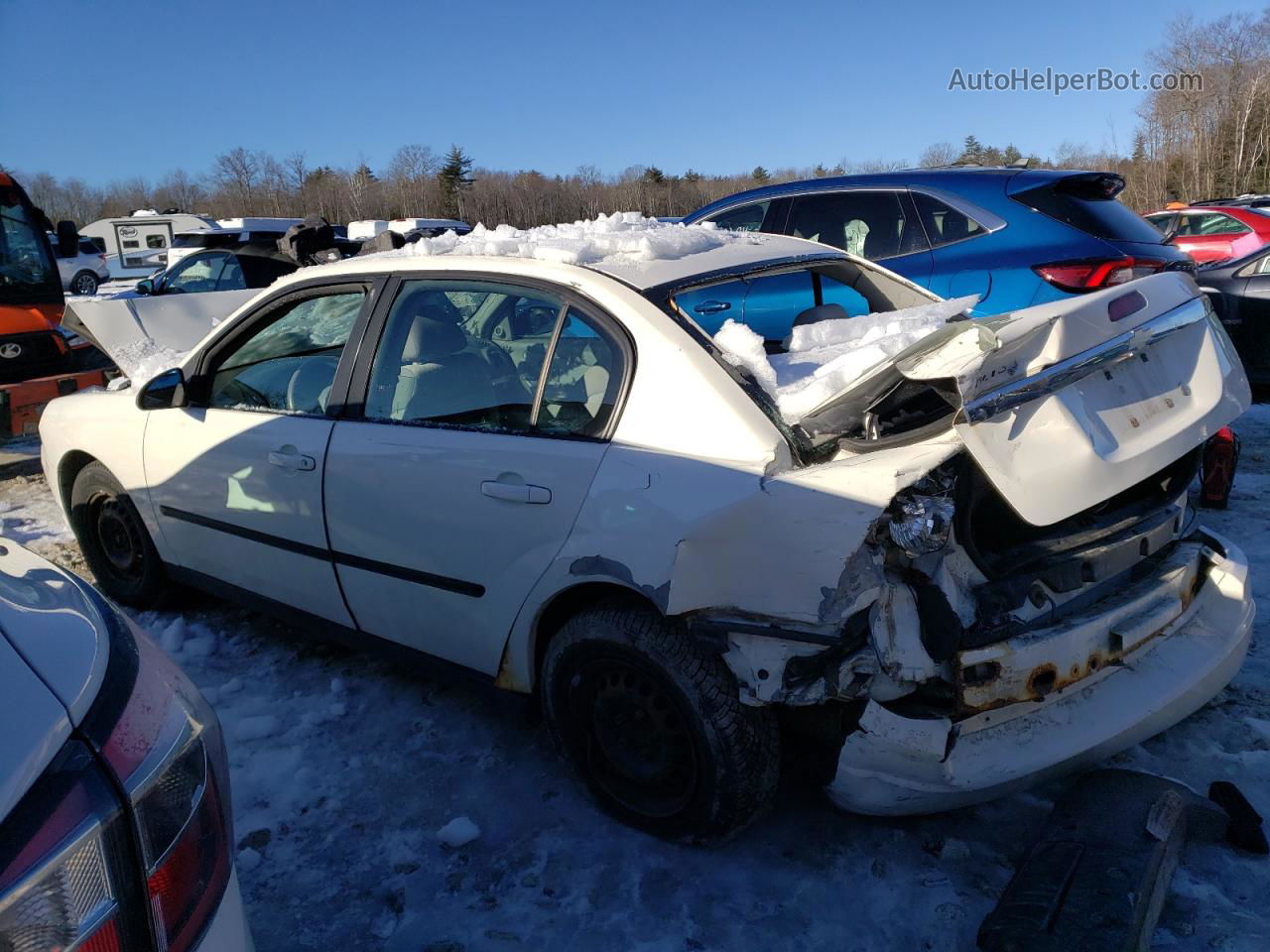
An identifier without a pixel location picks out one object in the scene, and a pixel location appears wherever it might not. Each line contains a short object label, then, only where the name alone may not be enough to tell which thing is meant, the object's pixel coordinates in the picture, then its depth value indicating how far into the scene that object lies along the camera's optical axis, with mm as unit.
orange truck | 6734
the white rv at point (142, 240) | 26406
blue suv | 4926
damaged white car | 2082
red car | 12805
